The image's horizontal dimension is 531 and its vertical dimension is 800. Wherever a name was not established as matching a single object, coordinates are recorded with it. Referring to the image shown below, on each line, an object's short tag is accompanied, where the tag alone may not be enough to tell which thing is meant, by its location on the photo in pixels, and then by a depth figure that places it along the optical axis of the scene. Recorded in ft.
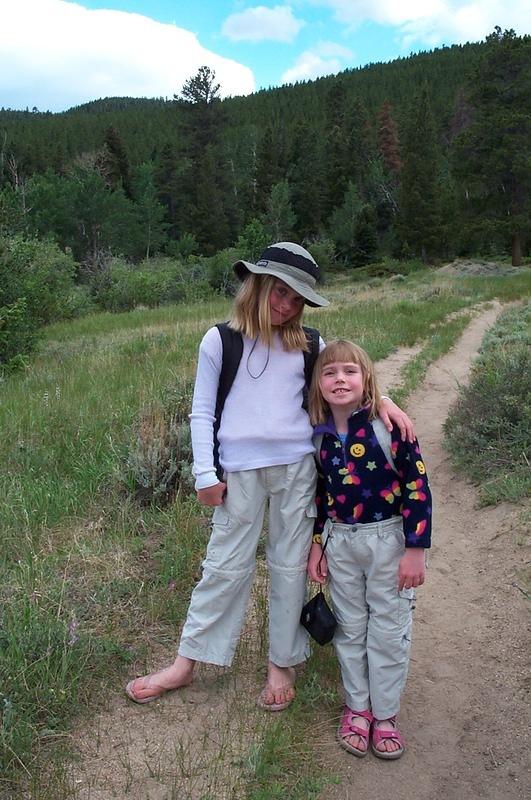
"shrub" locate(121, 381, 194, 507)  14.33
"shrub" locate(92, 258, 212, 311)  84.43
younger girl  7.93
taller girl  8.25
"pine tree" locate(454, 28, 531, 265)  90.33
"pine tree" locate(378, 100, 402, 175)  186.60
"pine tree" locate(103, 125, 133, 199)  195.00
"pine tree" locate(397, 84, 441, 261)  134.10
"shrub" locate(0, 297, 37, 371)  34.24
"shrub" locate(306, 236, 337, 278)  130.00
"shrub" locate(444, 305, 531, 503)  15.53
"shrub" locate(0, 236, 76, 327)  37.85
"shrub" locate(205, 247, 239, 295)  95.40
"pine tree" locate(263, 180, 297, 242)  157.89
